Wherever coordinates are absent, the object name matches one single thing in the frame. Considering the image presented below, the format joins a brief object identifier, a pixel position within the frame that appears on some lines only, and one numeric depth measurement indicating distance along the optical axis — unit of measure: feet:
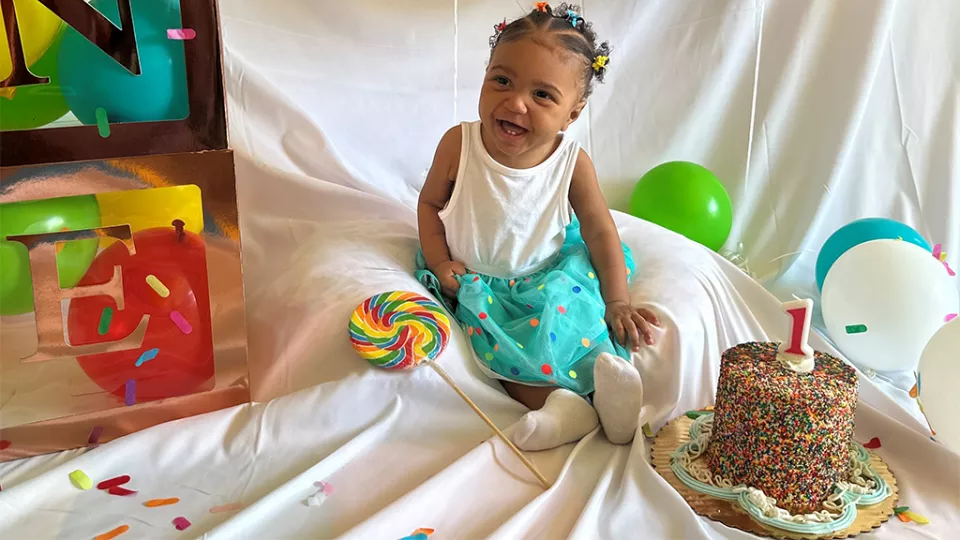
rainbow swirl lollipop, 4.62
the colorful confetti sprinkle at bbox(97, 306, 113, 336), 4.32
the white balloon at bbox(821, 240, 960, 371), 5.55
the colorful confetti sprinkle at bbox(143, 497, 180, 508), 3.91
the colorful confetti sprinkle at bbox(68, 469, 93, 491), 4.00
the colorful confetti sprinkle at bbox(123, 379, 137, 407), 4.43
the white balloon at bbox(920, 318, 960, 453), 4.31
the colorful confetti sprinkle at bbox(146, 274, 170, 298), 4.35
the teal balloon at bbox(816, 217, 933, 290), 6.50
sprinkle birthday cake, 3.88
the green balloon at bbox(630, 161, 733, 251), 7.09
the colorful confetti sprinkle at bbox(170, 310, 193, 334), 4.45
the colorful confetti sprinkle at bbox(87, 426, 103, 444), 4.37
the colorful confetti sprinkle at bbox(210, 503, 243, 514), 3.89
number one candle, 4.00
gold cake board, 3.86
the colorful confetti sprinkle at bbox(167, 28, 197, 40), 4.02
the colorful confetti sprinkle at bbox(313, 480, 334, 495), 4.04
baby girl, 4.71
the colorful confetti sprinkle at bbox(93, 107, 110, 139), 4.00
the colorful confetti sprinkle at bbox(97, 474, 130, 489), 4.04
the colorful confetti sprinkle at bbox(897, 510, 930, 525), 3.99
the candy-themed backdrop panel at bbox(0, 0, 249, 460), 3.95
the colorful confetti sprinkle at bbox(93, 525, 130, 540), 3.67
